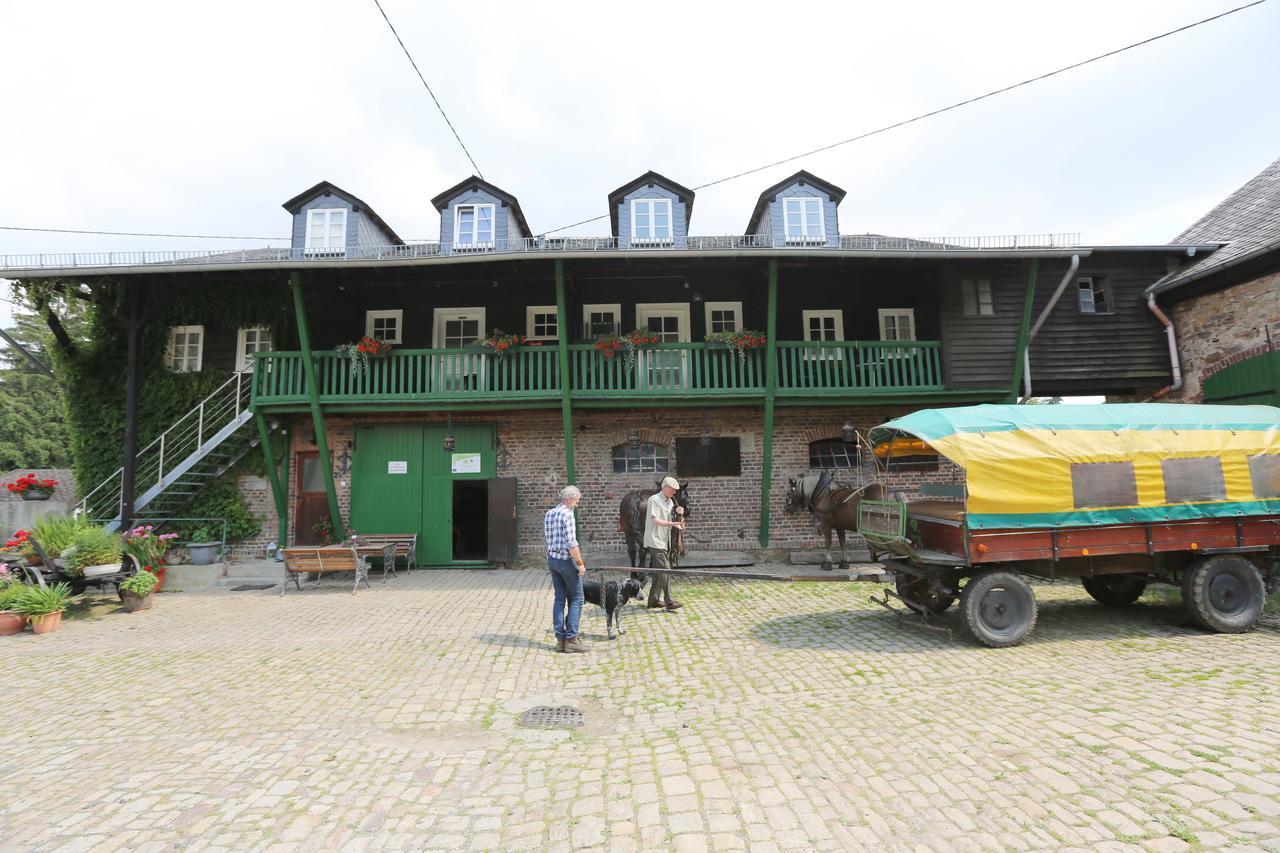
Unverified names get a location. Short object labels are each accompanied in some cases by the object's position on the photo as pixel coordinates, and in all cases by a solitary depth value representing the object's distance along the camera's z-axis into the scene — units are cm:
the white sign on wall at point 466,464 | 1235
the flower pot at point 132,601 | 881
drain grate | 447
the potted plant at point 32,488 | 1073
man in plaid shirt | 618
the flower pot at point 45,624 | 762
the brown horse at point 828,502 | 1050
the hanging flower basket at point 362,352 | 1139
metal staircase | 1149
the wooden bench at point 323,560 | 964
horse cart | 609
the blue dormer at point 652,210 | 1379
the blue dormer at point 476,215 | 1384
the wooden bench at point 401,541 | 1143
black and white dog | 671
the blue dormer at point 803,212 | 1391
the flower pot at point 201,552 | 1134
